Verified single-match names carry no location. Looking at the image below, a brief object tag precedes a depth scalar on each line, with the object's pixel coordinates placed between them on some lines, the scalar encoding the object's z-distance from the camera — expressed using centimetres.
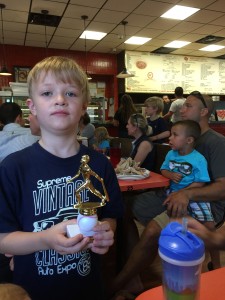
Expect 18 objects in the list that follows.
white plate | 221
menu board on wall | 883
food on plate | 227
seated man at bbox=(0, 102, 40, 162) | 207
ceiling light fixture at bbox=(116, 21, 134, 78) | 720
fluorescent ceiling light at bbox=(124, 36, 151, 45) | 752
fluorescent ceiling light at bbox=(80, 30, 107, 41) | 696
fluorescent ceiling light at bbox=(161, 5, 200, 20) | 551
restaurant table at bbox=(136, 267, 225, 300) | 68
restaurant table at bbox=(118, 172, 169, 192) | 208
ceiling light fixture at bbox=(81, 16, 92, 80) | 589
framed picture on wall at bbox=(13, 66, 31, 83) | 810
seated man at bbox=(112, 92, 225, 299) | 195
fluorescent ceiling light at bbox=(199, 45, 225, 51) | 842
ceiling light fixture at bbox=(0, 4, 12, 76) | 532
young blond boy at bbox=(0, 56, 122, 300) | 94
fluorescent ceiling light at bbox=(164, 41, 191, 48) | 797
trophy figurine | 70
